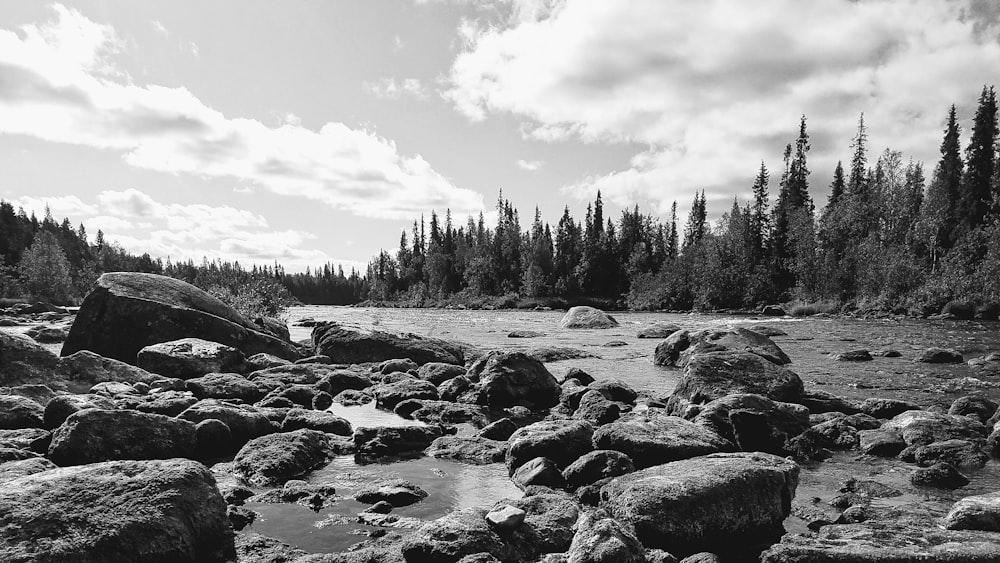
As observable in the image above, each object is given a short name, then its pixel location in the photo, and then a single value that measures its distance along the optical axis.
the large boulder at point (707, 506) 5.51
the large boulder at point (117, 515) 4.35
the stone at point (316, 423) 9.77
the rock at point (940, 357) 18.91
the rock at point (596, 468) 7.28
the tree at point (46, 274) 83.44
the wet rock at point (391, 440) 8.81
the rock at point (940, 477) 7.26
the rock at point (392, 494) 6.69
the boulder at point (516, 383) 12.76
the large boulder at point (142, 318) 16.38
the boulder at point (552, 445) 8.05
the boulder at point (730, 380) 11.26
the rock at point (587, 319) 39.88
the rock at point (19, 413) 8.70
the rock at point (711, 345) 17.58
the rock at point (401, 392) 12.85
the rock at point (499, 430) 9.64
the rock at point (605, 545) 4.67
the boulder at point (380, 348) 19.28
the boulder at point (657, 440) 7.63
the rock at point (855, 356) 19.77
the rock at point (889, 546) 4.54
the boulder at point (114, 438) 7.08
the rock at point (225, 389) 12.20
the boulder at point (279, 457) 7.41
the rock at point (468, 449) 8.58
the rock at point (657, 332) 30.55
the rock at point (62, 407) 8.66
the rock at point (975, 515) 5.52
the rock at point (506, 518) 5.44
